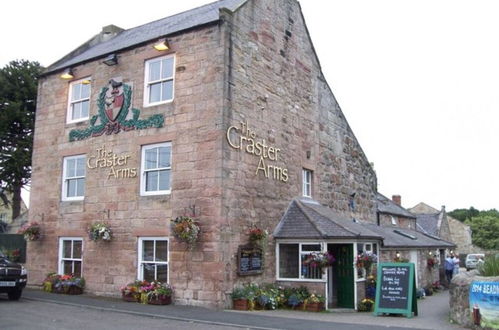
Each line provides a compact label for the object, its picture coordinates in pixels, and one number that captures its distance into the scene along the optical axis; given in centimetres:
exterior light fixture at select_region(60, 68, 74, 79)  1887
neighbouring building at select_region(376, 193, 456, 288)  2069
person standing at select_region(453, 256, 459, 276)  2534
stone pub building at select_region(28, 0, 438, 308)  1502
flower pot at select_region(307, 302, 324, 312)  1503
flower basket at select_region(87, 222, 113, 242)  1643
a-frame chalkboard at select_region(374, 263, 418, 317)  1418
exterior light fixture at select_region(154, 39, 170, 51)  1616
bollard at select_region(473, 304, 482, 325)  1160
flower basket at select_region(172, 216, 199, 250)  1424
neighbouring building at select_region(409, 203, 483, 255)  4191
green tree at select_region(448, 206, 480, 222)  8587
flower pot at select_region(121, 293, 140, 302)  1516
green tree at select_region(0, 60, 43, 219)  2975
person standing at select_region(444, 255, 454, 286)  2509
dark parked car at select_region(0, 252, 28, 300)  1475
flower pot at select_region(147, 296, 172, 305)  1459
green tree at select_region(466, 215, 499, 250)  6689
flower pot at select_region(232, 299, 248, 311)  1426
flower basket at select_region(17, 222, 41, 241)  1850
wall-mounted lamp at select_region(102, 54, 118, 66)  1749
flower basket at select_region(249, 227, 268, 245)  1538
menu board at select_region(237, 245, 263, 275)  1486
